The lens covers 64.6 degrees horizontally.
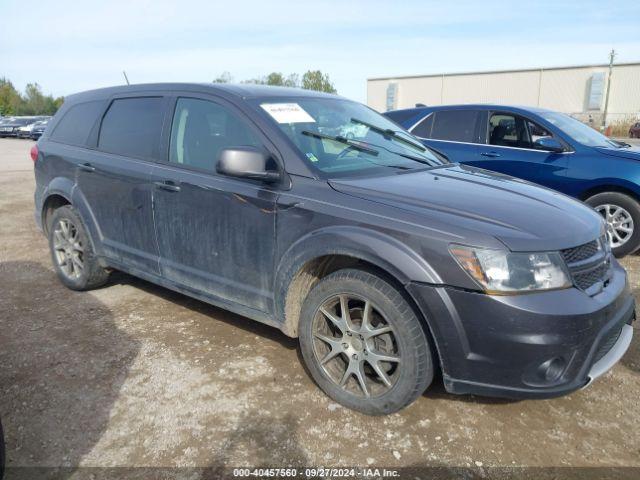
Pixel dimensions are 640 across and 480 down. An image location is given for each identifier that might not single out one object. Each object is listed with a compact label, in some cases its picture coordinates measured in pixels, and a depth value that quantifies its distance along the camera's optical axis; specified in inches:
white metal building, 1756.9
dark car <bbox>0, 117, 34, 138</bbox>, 1243.7
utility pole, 1711.7
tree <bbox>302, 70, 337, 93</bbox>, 2576.3
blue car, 214.4
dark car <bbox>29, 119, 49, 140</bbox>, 1148.5
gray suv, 90.6
